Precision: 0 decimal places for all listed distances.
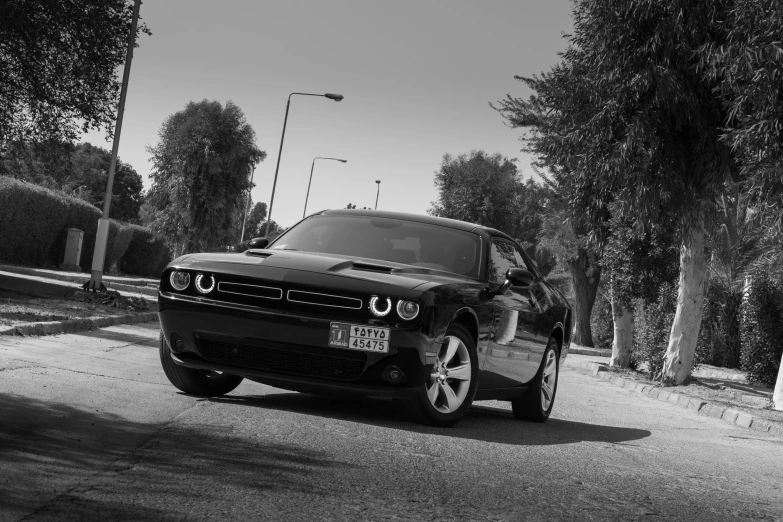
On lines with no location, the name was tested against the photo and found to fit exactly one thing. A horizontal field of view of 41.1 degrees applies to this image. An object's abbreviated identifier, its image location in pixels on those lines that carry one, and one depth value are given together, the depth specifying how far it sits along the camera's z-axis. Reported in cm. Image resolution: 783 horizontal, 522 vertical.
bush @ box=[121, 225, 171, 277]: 5022
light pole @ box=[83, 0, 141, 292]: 2142
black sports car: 678
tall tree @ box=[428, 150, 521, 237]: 7031
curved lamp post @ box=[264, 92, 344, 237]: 4329
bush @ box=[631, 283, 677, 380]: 2172
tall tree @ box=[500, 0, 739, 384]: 1661
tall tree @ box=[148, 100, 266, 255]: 4909
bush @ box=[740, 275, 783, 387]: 2116
